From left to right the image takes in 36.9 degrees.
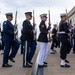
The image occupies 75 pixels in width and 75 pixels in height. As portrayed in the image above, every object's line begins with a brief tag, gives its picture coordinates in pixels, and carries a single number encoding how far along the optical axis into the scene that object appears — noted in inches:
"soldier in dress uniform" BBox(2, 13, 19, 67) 147.7
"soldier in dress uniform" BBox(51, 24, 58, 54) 252.1
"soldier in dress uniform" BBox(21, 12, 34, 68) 146.8
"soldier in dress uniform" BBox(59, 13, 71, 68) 147.1
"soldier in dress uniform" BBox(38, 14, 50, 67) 148.5
